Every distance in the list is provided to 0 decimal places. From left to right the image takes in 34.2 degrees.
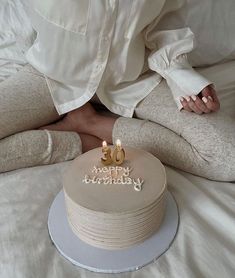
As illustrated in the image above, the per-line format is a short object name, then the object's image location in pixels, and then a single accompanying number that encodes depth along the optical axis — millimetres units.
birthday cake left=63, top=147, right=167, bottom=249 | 654
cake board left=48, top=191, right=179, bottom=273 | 672
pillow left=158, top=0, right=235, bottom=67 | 1090
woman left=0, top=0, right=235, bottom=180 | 894
